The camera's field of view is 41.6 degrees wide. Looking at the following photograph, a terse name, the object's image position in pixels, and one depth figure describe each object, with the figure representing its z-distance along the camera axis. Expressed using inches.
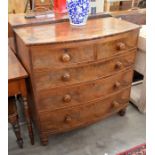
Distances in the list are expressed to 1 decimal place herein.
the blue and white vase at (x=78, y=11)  54.3
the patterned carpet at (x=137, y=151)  60.0
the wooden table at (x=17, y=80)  49.2
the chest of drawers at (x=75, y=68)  49.3
